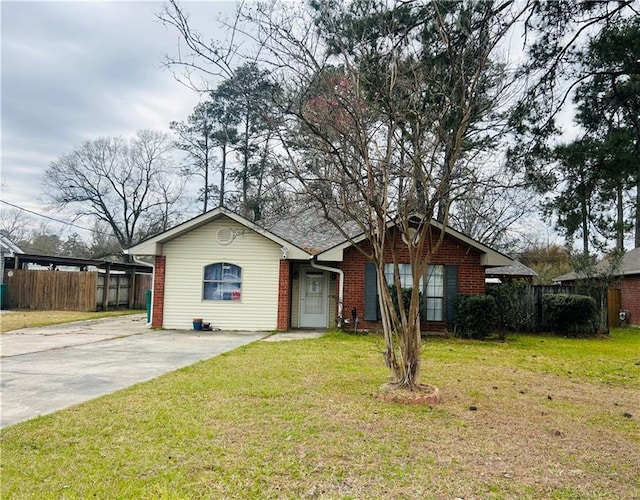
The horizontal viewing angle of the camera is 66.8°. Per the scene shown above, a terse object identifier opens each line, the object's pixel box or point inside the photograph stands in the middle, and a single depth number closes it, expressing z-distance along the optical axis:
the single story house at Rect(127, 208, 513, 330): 14.38
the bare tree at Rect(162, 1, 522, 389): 6.16
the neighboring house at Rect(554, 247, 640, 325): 21.70
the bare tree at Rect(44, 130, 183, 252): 32.06
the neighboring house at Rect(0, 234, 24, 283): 22.31
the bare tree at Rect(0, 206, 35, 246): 38.06
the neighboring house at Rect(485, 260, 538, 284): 23.19
